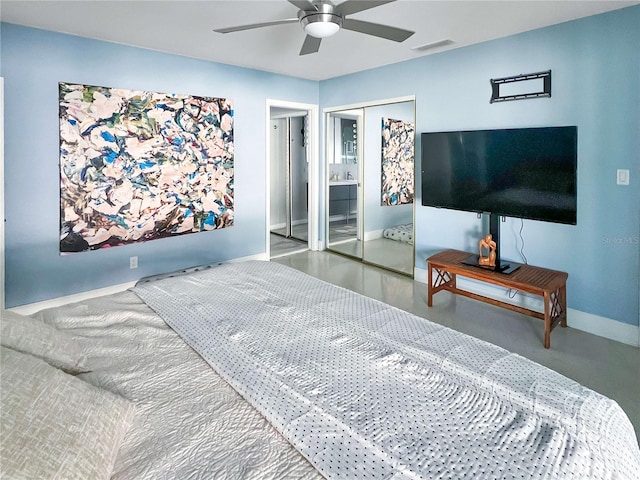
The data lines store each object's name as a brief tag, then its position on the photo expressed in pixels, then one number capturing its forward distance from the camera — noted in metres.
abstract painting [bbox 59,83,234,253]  3.65
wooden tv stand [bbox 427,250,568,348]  2.98
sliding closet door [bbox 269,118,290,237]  7.16
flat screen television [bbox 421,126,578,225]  3.09
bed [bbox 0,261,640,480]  1.00
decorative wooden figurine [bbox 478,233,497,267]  3.48
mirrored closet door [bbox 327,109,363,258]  5.42
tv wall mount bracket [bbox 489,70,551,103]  3.37
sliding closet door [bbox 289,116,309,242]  6.87
